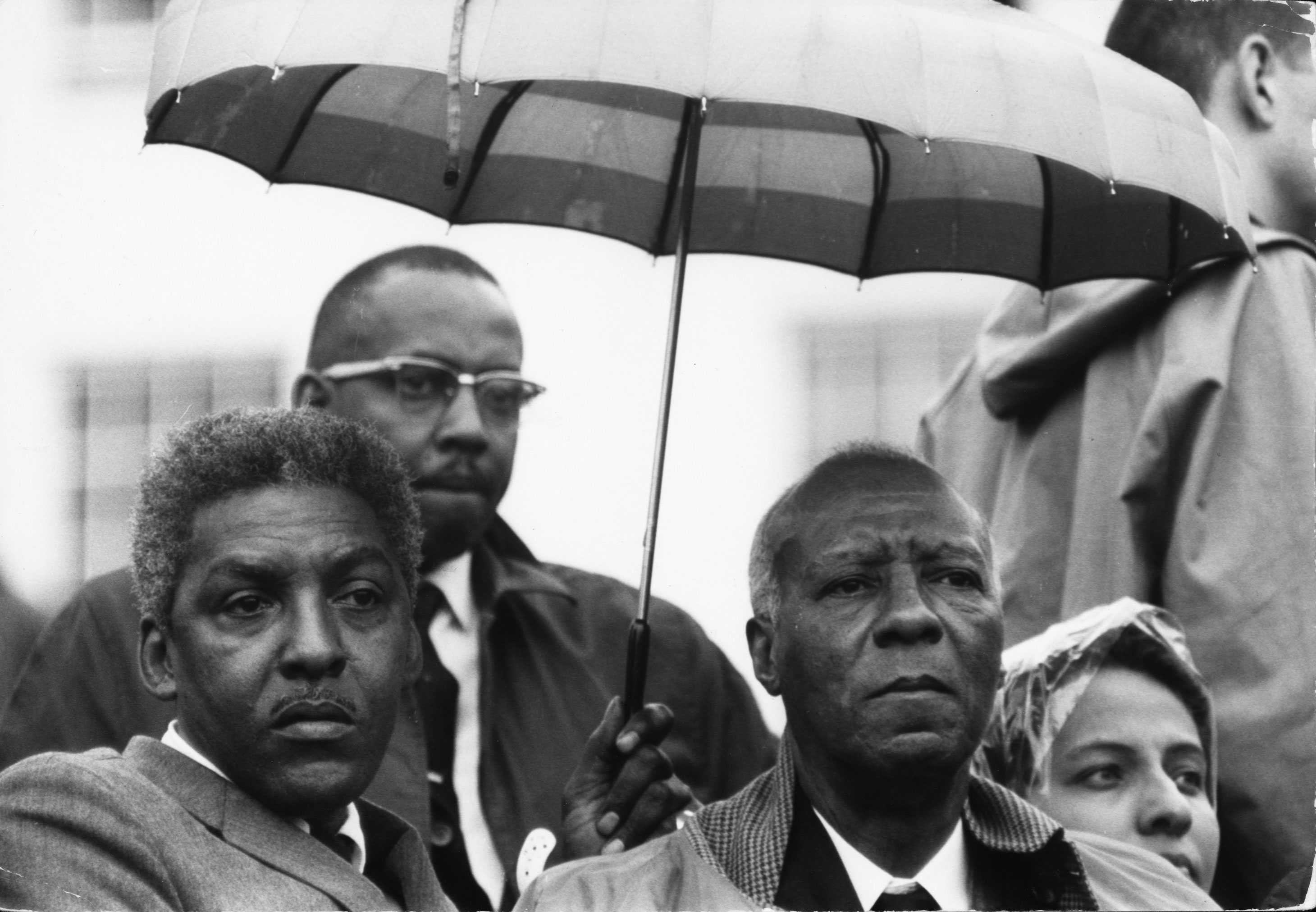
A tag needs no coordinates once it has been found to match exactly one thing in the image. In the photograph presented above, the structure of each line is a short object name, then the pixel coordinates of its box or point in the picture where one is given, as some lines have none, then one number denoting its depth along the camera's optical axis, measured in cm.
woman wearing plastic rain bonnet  412
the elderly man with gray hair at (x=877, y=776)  339
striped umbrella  329
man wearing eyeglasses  400
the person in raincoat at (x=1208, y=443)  423
